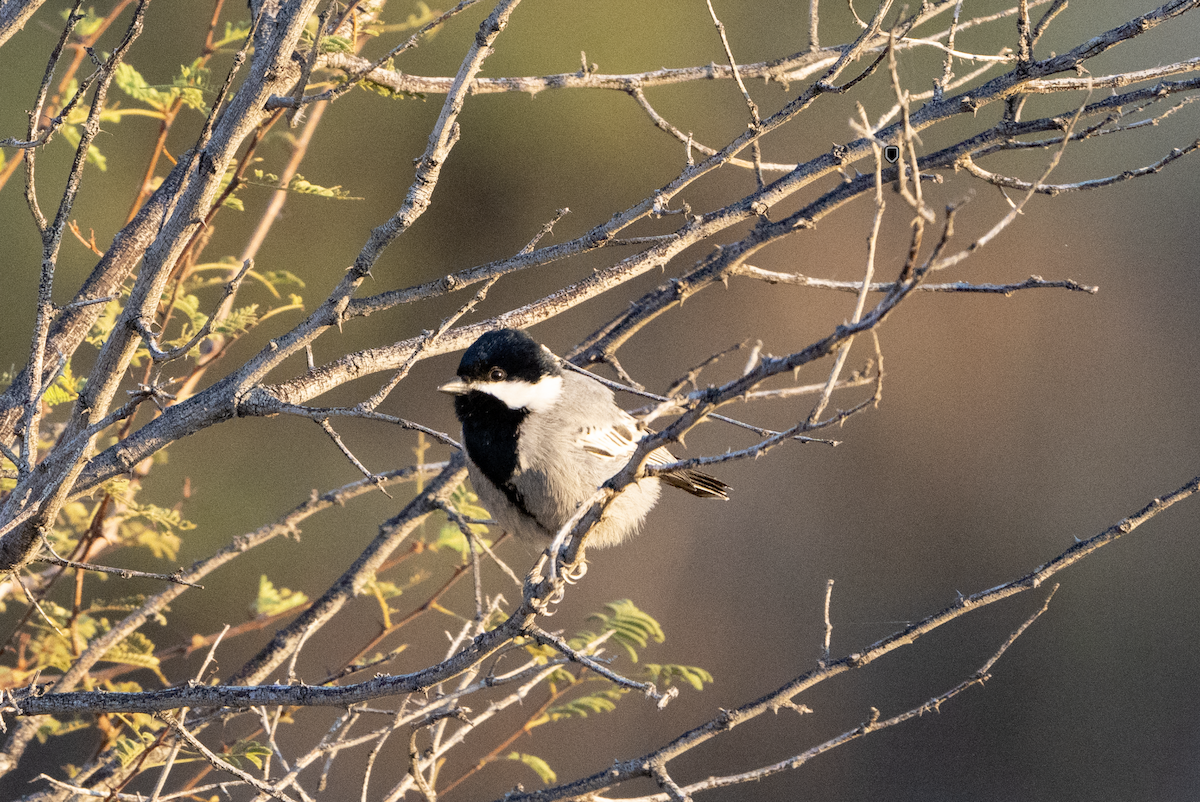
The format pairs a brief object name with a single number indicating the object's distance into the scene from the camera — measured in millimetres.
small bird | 6105
